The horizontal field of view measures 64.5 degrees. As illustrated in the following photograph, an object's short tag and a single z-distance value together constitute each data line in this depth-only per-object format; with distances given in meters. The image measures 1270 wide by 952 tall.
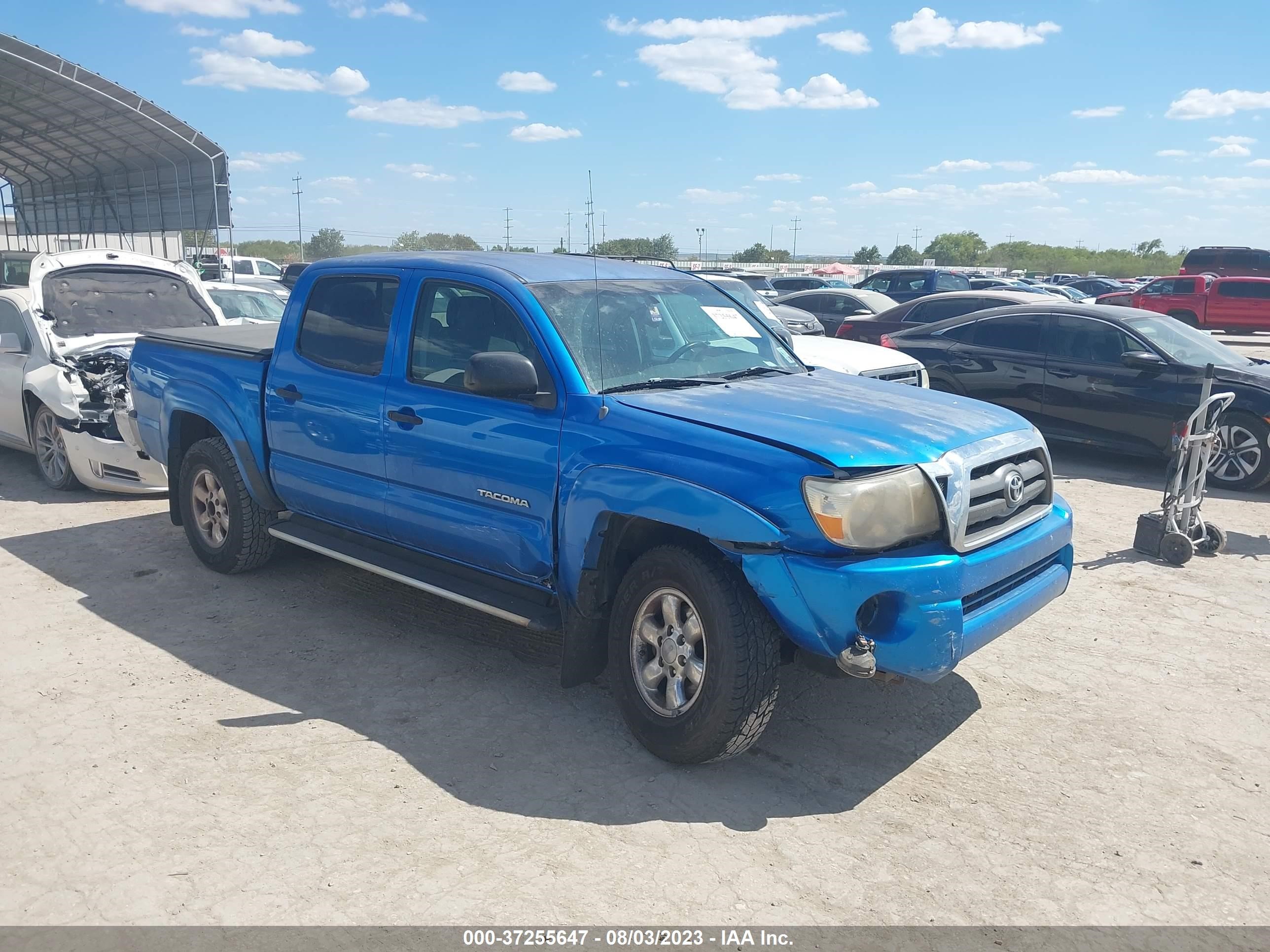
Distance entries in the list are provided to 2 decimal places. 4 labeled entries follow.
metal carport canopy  22.56
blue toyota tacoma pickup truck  3.67
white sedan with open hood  8.28
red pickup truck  25.55
